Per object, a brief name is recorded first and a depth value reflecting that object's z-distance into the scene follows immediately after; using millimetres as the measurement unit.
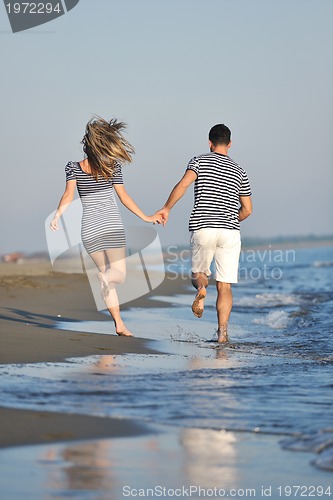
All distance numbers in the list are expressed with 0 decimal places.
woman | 16172
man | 16359
